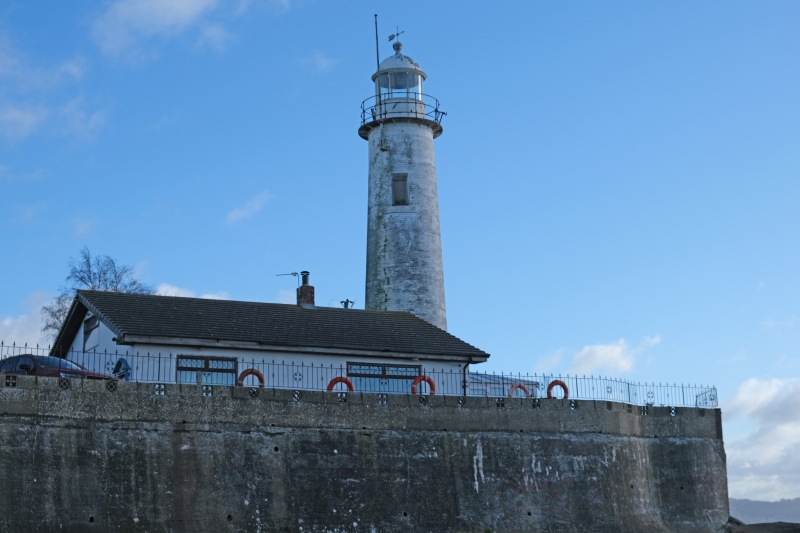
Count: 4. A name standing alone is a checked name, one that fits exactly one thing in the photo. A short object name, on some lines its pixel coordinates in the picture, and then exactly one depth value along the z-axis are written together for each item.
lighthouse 40.03
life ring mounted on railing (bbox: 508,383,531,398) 29.99
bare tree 43.25
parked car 24.88
